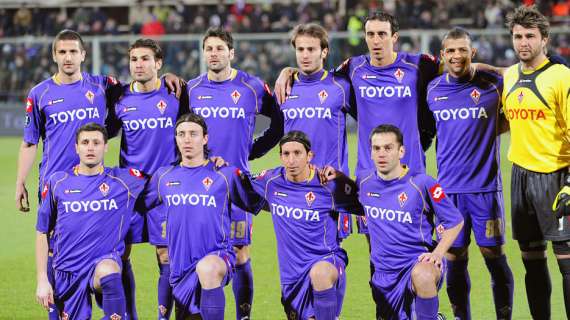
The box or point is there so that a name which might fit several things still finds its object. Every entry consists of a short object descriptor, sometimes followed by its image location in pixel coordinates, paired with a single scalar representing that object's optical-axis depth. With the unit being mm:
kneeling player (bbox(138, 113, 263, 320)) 13336
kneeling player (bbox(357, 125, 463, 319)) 12953
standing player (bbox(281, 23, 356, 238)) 14477
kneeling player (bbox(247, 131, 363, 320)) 13268
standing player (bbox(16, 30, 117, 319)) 14828
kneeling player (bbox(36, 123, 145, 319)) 13359
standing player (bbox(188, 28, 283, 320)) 14672
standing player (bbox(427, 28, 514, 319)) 14281
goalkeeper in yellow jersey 13312
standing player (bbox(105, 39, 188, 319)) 14453
